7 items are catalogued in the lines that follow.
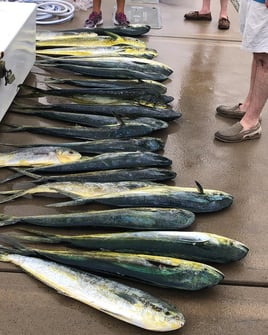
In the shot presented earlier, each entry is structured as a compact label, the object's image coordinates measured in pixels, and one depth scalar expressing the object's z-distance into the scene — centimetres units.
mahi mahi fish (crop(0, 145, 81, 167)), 291
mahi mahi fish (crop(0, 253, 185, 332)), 196
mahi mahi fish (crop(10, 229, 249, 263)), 224
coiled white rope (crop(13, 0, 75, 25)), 495
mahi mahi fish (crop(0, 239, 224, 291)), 212
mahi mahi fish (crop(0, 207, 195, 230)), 241
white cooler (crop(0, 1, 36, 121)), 321
